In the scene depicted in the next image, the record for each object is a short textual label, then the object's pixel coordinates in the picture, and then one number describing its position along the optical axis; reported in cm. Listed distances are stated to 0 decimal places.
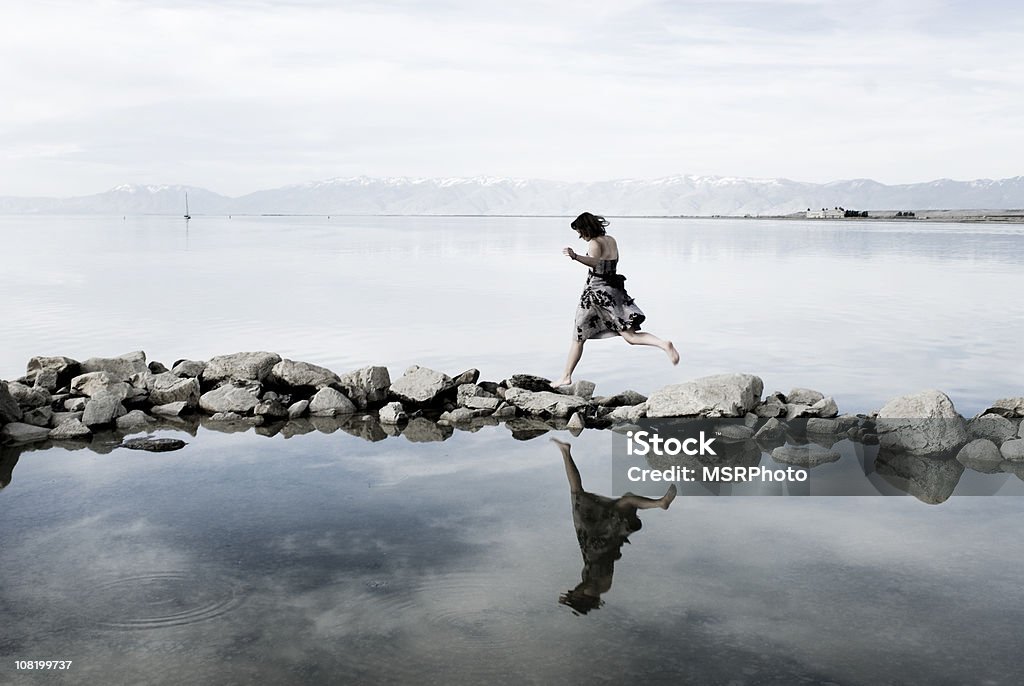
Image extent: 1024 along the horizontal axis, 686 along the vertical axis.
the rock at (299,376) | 1128
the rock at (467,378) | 1138
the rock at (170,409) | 1060
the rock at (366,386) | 1100
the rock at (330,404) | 1073
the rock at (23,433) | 944
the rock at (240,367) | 1138
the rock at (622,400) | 1096
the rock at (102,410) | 995
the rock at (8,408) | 973
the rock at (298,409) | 1059
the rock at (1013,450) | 881
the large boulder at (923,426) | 909
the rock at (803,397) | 1073
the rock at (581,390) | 1120
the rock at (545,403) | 1059
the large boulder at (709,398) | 996
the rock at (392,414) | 1038
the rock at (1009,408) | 1006
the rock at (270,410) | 1049
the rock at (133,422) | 1005
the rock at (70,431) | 955
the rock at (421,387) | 1093
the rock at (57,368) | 1151
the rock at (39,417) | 992
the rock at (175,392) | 1096
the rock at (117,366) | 1187
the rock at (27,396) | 1033
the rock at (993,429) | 927
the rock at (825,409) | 1018
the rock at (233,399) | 1066
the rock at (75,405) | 1043
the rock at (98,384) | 1078
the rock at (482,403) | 1075
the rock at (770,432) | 960
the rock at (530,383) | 1120
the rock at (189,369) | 1163
